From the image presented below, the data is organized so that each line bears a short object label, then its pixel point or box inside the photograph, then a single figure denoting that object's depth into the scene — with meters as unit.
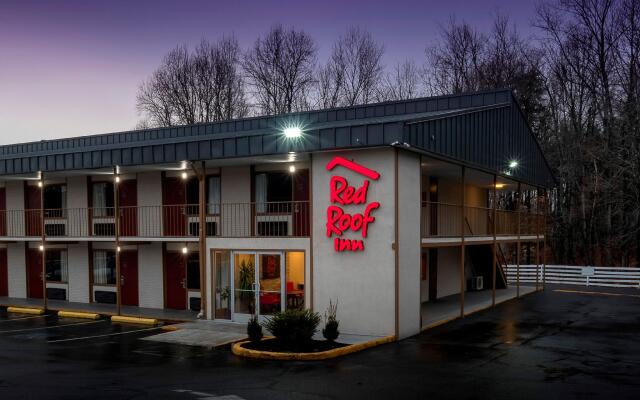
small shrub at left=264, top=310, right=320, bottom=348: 13.64
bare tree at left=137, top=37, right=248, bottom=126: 51.25
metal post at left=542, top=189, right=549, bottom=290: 28.88
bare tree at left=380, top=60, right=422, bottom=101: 48.81
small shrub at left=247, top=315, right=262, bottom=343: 14.38
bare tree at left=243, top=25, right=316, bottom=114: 48.97
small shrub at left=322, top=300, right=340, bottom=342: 14.20
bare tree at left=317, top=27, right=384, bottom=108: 48.53
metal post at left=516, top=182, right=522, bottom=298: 24.18
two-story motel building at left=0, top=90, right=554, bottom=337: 15.51
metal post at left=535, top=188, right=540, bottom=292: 27.20
